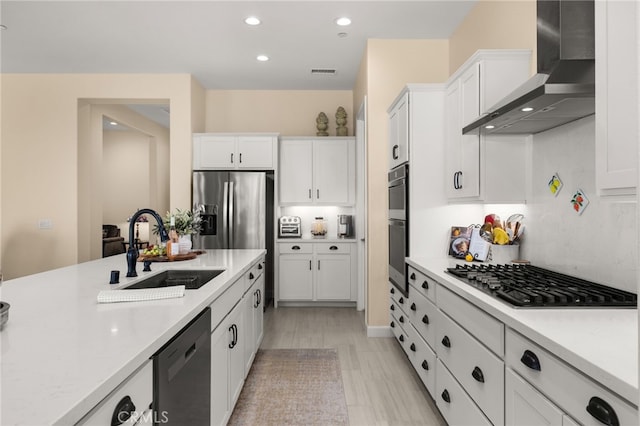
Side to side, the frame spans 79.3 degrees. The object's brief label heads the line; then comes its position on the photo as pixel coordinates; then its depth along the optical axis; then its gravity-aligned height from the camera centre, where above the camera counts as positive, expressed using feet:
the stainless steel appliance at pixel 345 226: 16.99 -0.64
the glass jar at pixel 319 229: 17.36 -0.78
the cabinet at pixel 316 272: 16.28 -2.54
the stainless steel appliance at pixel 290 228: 17.15 -0.72
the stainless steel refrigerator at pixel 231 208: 15.61 +0.15
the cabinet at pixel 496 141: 7.99 +1.50
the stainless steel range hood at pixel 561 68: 5.13 +1.99
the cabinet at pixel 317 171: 16.80 +1.77
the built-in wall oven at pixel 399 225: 10.24 -0.38
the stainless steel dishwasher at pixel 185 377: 3.71 -1.84
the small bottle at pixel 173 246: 8.75 -0.78
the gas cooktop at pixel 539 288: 4.80 -1.10
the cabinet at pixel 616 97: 3.87 +1.22
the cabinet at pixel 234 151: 16.22 +2.57
